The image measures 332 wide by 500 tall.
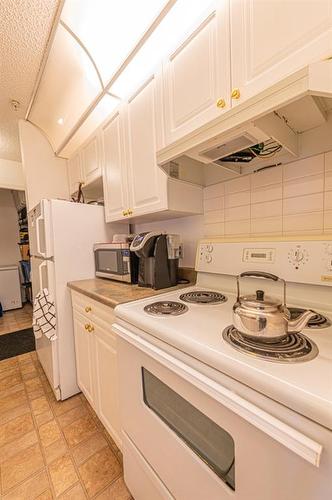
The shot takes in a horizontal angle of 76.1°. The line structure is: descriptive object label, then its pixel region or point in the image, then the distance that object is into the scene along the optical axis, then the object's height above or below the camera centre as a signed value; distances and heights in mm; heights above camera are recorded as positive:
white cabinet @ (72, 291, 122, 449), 1101 -691
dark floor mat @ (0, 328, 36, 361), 2344 -1189
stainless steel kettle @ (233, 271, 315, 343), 518 -212
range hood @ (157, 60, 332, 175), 580 +406
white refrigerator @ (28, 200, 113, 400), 1526 -144
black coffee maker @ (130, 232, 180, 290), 1281 -113
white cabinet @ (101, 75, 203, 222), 1196 +469
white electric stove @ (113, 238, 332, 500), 389 -357
